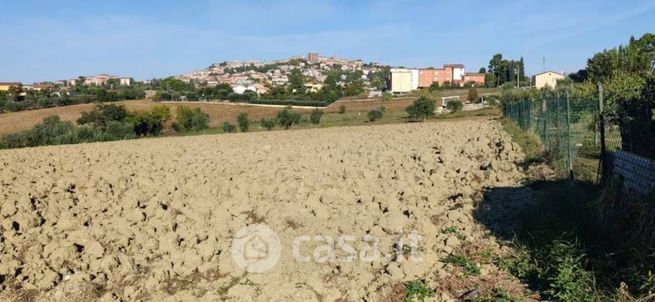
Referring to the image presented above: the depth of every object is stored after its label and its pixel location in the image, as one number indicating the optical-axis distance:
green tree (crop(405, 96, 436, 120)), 45.34
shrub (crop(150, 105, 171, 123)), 44.62
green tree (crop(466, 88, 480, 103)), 71.94
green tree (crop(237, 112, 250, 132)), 41.59
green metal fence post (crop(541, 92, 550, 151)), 13.34
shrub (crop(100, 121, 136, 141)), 35.34
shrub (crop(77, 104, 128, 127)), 43.22
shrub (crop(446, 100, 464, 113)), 53.28
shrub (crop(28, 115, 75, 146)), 33.00
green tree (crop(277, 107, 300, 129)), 42.31
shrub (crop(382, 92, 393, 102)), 80.88
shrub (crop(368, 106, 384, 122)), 48.22
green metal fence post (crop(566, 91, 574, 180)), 9.34
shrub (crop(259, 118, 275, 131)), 42.21
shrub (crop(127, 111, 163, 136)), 42.34
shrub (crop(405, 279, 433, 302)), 5.16
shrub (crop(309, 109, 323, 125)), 44.12
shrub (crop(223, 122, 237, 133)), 41.88
